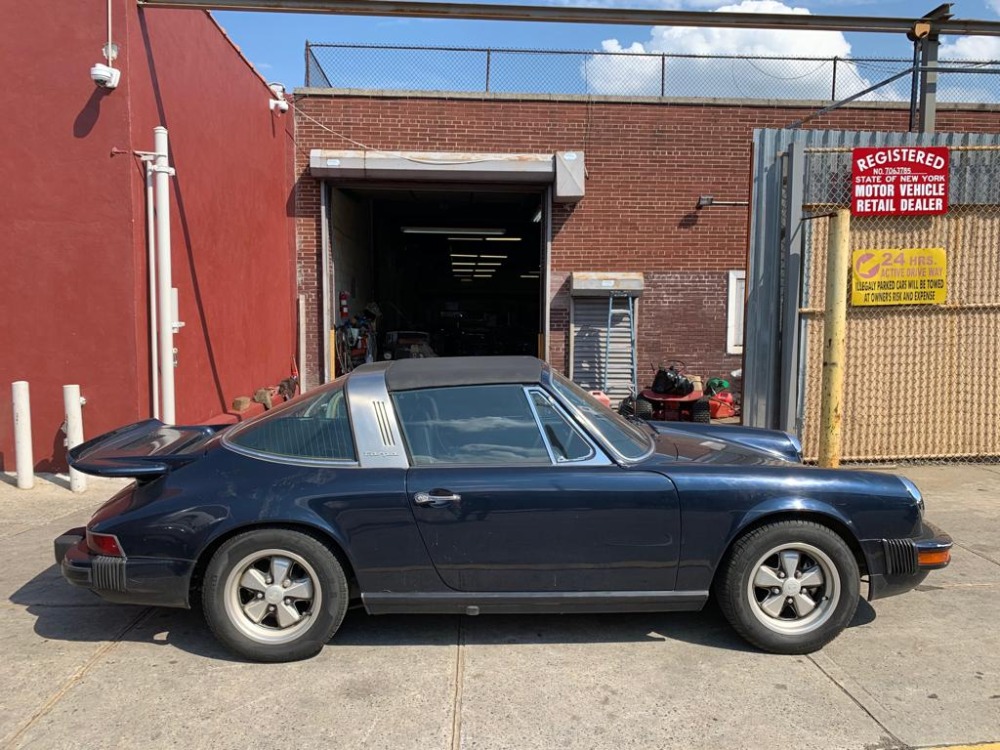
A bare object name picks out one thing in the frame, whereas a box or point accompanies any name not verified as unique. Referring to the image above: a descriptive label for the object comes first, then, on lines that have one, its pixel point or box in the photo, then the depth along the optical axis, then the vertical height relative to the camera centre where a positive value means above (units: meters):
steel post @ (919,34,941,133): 7.34 +2.46
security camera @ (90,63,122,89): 6.45 +2.19
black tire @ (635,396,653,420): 8.57 -0.97
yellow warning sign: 7.23 +0.50
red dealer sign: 7.03 +1.42
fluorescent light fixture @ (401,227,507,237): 18.62 +2.46
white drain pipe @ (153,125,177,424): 6.81 +0.48
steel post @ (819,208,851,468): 6.09 -0.08
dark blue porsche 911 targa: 3.42 -0.98
